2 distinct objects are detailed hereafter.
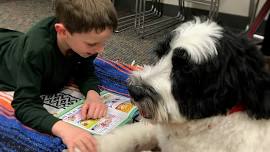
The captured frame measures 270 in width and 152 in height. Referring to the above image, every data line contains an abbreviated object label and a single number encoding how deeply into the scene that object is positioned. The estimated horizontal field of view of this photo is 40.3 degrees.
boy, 1.24
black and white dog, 0.82
